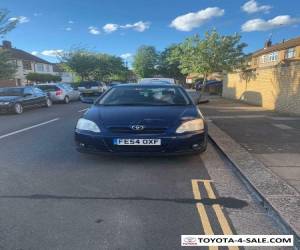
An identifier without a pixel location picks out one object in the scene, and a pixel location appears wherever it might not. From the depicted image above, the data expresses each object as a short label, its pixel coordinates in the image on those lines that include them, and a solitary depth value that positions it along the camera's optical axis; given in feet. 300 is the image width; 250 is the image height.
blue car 12.81
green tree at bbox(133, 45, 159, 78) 185.73
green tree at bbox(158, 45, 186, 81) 178.85
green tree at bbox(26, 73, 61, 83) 124.83
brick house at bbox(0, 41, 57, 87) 139.22
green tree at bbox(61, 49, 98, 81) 108.08
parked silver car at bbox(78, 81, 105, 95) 71.58
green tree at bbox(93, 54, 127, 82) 132.45
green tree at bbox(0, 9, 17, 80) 59.74
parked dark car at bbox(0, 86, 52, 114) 37.63
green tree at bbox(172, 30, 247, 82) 55.76
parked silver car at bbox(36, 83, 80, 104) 54.40
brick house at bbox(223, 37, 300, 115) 30.88
